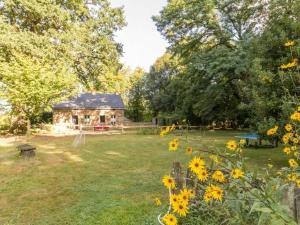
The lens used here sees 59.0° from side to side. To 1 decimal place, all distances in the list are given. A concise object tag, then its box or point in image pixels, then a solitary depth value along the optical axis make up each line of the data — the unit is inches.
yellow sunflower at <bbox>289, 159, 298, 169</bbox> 112.4
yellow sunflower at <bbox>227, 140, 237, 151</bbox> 100.4
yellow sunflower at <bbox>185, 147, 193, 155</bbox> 97.7
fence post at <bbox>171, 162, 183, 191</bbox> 186.7
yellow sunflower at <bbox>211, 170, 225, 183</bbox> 90.7
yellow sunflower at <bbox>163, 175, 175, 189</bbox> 98.2
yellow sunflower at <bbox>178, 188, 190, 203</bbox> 85.7
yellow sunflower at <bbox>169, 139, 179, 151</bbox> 98.0
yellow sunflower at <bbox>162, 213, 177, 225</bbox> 84.1
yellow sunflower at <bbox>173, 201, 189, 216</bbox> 82.7
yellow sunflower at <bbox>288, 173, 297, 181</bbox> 105.0
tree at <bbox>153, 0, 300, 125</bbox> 393.7
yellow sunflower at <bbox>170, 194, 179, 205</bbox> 86.2
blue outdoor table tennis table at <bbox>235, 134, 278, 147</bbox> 601.2
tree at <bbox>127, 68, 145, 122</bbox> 1883.6
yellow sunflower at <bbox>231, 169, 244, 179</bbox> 83.3
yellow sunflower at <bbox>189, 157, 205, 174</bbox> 89.0
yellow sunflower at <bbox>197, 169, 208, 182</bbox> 88.3
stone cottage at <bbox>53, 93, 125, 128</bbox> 1312.7
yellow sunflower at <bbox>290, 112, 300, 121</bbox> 102.0
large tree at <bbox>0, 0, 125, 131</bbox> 820.0
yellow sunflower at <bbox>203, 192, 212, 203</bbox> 90.1
